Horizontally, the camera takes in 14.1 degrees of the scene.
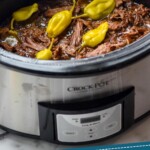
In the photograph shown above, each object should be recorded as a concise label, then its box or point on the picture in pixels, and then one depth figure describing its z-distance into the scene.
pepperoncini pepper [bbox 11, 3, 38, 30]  1.23
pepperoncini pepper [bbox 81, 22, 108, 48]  1.14
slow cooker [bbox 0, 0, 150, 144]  0.99
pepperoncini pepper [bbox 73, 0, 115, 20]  1.22
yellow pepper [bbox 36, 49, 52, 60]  1.10
